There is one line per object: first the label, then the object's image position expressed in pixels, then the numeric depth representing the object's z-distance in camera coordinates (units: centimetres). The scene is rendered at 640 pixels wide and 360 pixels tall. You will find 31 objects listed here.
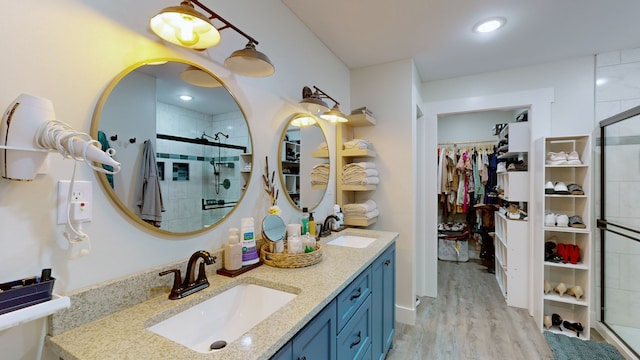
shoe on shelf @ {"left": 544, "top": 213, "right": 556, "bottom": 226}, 253
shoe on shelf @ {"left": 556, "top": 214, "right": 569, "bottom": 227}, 248
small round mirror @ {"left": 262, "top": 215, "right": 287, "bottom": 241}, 154
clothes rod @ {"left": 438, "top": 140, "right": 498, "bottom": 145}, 445
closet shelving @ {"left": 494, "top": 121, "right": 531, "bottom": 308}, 287
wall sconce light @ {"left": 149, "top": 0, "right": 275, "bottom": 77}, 97
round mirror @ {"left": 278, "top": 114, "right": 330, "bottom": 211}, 189
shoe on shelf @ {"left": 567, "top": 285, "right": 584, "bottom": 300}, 249
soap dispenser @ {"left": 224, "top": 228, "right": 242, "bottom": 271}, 133
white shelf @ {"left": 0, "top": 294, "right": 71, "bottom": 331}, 64
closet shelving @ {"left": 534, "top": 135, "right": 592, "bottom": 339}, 240
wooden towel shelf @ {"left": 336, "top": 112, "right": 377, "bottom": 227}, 254
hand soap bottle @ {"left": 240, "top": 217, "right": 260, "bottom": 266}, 141
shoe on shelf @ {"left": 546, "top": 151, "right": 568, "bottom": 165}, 247
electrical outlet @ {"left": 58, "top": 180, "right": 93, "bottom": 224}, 83
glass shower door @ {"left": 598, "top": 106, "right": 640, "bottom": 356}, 219
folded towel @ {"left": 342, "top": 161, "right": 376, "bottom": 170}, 255
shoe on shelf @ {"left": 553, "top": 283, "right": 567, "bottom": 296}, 256
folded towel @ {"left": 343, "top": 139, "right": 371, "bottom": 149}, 255
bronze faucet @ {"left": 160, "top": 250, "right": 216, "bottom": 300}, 107
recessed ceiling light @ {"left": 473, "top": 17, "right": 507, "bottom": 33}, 200
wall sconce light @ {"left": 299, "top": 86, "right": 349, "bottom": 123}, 187
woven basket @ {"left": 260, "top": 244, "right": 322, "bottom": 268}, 143
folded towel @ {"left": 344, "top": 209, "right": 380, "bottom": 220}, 252
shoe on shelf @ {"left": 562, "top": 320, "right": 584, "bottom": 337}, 242
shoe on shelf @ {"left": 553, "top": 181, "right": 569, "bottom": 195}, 246
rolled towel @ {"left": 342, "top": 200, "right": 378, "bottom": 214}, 253
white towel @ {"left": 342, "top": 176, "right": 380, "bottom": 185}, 251
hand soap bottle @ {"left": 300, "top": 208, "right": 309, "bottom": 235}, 189
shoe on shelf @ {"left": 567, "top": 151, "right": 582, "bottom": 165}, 242
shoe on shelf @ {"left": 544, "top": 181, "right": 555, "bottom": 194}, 250
